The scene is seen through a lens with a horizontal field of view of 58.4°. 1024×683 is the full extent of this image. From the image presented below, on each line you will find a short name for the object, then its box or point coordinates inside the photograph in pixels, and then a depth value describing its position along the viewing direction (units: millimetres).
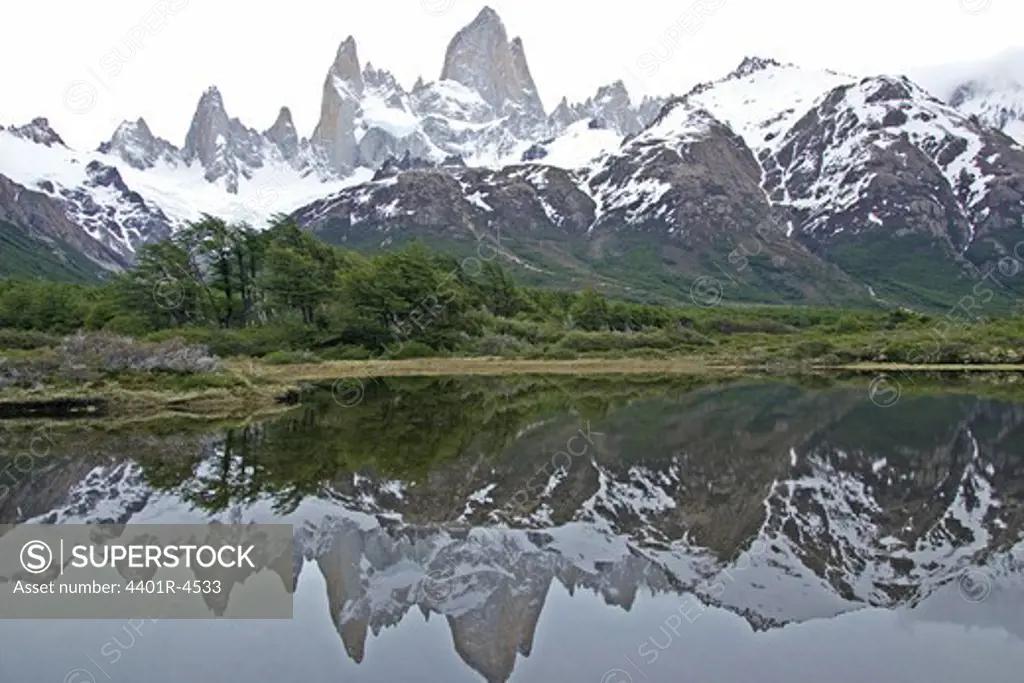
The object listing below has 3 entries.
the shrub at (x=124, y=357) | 37375
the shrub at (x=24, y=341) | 56500
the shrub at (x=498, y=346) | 72000
